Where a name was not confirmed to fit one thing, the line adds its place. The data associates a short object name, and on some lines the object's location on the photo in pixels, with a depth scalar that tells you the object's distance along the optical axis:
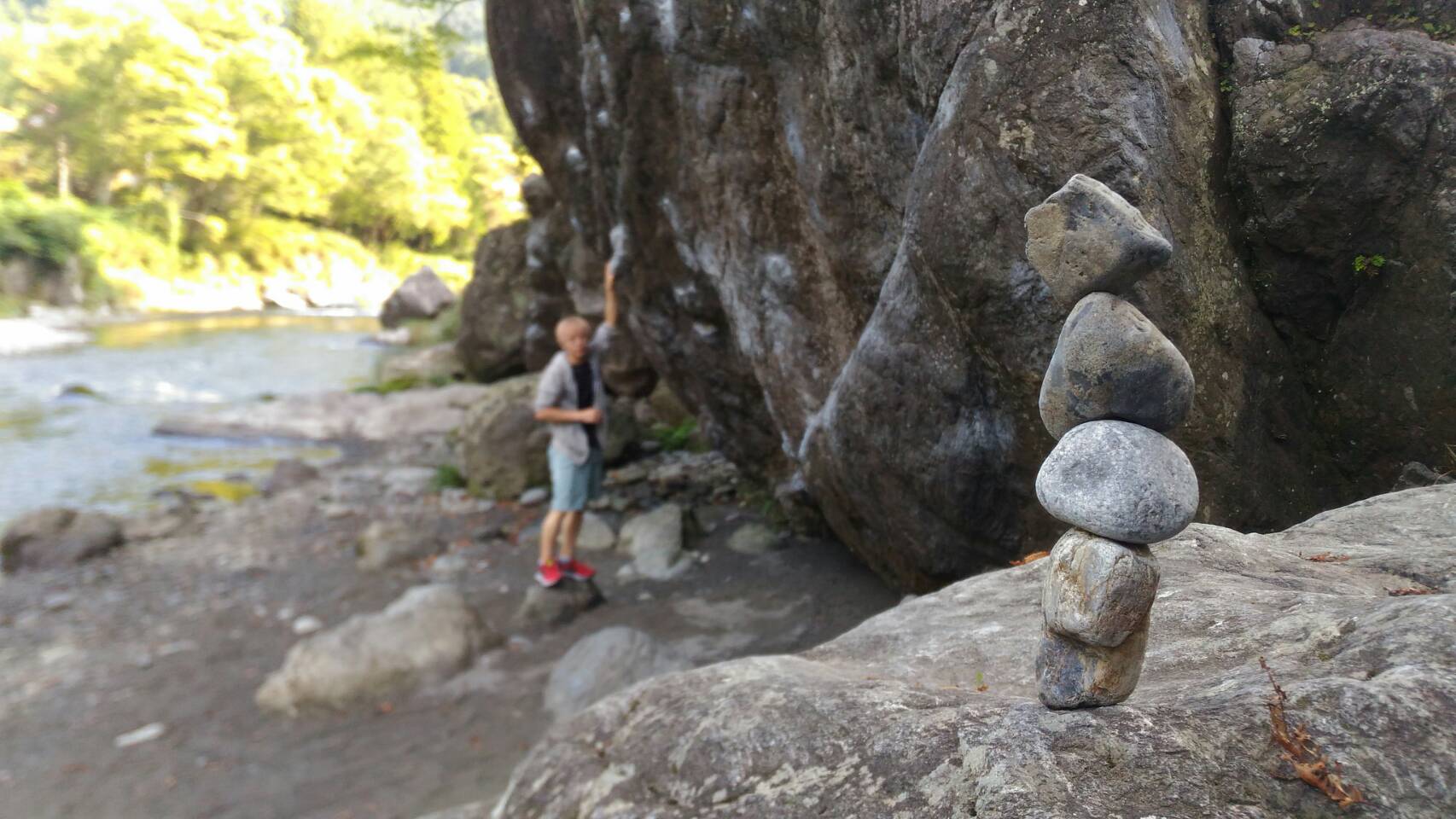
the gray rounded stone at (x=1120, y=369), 1.92
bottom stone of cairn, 1.96
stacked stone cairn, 1.89
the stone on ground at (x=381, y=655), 5.86
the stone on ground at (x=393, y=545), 8.71
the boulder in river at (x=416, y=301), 28.22
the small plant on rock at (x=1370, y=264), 3.50
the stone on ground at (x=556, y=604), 7.02
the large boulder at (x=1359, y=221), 3.34
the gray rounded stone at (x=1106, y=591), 1.89
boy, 6.98
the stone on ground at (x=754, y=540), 8.30
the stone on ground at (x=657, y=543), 8.05
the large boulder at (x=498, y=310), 17.11
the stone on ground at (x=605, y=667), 5.54
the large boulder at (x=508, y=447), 10.51
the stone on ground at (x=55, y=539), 8.89
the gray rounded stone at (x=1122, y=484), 1.87
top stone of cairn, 1.98
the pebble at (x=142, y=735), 5.57
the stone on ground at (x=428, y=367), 18.44
